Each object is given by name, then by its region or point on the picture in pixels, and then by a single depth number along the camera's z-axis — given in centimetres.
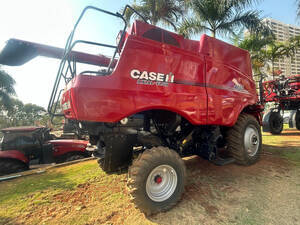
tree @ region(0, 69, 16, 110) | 2025
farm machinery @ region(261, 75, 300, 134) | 814
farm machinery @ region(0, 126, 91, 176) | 511
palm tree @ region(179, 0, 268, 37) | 930
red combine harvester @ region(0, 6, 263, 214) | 210
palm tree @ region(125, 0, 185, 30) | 990
